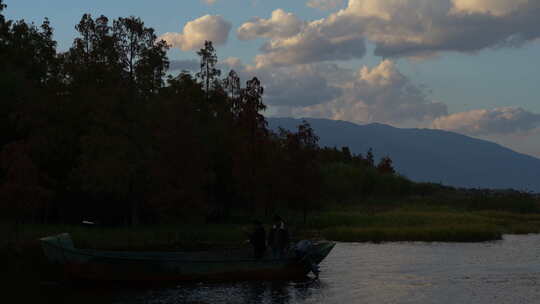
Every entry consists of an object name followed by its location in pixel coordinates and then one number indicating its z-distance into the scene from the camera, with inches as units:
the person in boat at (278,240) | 1379.2
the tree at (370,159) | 5864.2
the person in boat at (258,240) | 1355.8
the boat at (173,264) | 1242.6
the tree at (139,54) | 2165.4
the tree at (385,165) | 5753.0
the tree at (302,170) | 2298.2
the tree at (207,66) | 2618.1
